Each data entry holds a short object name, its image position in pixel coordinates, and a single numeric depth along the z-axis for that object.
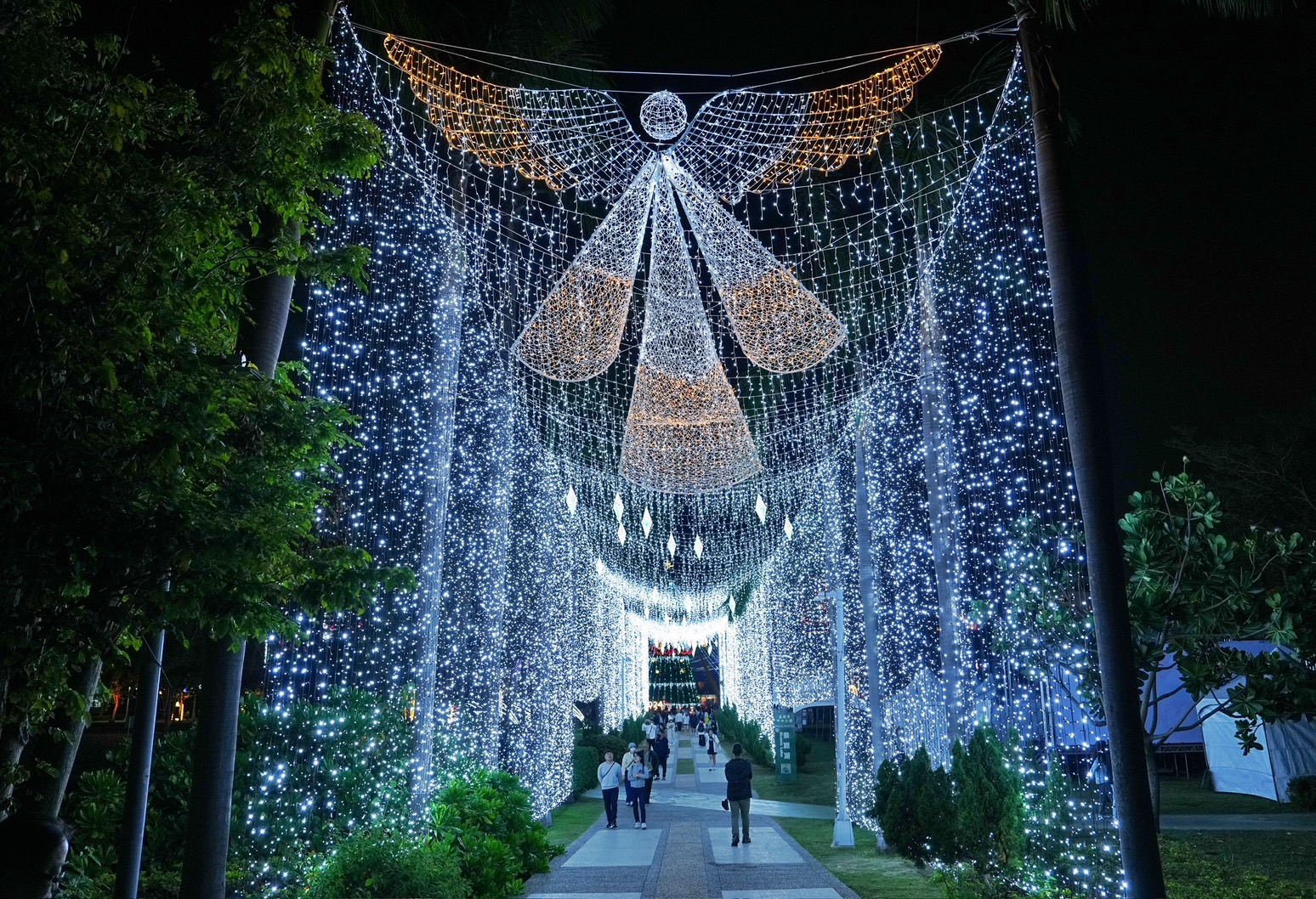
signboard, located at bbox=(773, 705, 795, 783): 22.94
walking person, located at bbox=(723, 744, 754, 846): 12.67
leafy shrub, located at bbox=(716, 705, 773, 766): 30.72
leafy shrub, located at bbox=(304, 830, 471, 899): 7.00
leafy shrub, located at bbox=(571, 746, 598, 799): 21.12
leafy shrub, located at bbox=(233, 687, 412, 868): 7.90
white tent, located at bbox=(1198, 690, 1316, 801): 17.19
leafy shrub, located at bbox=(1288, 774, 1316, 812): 16.00
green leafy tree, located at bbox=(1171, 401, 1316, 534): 22.19
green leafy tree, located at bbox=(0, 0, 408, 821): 3.29
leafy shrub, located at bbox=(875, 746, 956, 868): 10.21
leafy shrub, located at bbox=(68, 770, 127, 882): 7.31
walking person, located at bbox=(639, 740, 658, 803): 15.84
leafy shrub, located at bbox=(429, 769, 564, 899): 8.98
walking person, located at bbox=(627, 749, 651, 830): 15.25
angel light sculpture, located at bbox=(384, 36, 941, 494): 7.44
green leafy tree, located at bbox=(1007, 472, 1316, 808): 7.52
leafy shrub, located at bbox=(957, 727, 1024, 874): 8.79
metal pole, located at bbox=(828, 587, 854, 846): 12.87
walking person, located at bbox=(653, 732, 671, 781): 23.69
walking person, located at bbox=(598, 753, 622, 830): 15.05
